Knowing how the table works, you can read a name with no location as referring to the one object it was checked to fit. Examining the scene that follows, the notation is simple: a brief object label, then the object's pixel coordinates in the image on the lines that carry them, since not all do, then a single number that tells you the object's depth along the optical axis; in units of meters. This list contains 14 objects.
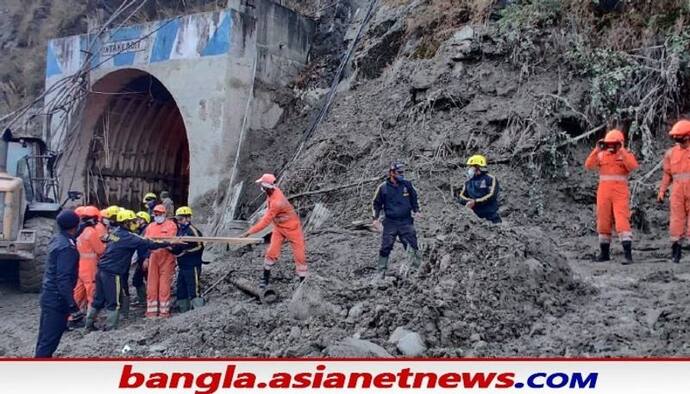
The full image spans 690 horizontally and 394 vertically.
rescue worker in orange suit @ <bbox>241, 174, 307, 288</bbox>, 6.98
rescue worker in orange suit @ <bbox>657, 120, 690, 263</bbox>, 5.95
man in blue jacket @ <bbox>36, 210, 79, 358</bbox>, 5.17
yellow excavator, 8.38
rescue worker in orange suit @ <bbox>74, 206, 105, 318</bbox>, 6.92
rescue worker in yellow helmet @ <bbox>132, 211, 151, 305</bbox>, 7.50
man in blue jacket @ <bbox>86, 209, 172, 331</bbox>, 6.59
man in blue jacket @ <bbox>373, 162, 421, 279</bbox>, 6.66
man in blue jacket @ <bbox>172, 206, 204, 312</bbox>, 7.05
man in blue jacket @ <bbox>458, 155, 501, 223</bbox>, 6.91
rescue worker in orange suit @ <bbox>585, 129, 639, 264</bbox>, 6.27
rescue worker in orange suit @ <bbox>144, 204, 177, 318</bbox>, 7.10
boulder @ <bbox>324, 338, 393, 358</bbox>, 4.48
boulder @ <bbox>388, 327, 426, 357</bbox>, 4.62
